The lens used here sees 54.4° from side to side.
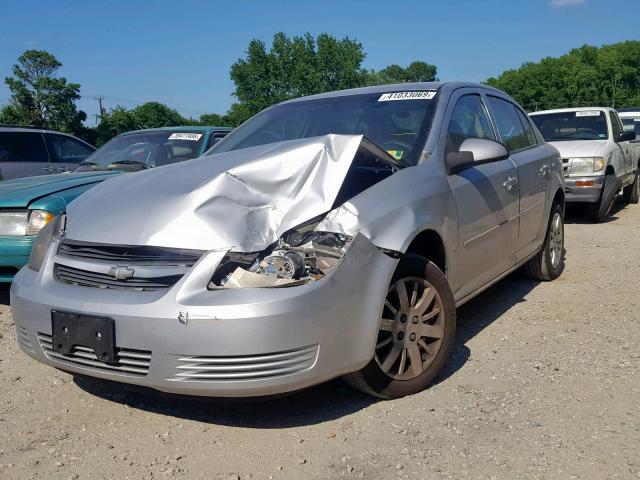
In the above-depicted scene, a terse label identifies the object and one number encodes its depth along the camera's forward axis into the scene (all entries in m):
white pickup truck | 9.03
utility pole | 68.32
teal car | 4.69
